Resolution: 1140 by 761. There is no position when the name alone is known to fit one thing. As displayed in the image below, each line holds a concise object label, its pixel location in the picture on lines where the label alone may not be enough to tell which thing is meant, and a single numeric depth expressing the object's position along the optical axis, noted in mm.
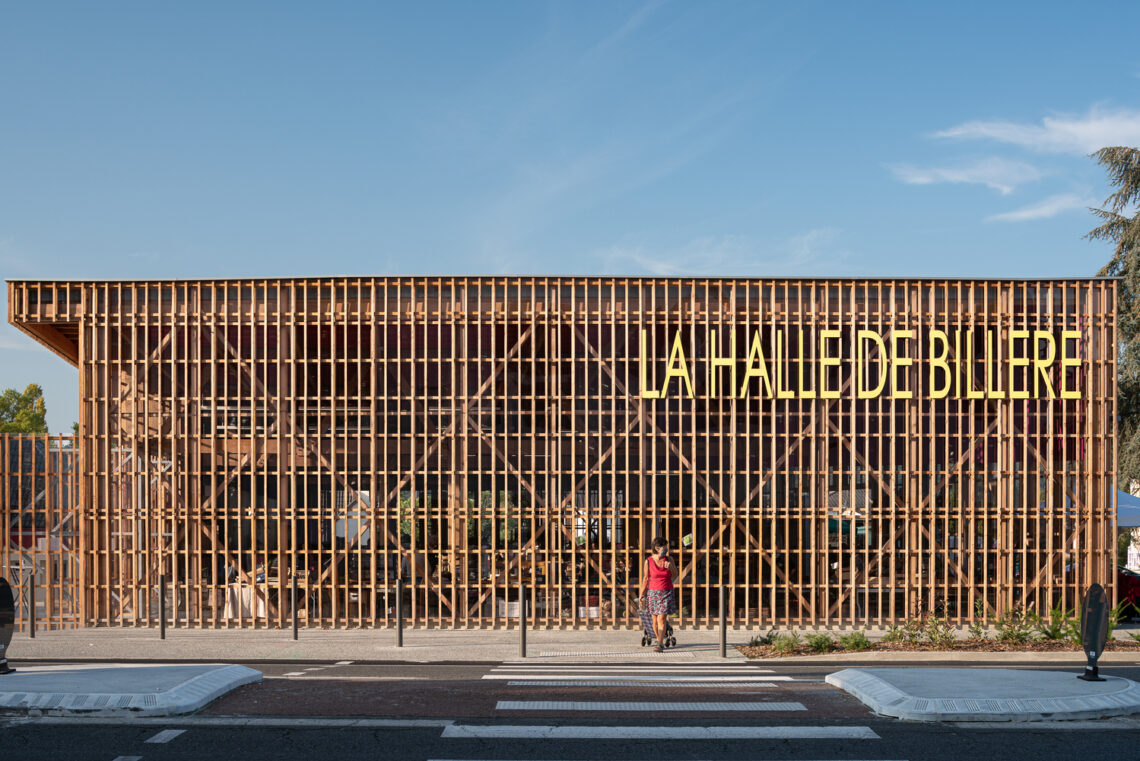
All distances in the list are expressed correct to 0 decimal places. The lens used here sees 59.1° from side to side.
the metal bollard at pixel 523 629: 14716
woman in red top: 15641
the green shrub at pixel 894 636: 15609
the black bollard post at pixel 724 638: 14961
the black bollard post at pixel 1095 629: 11156
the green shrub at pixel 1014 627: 15562
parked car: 20109
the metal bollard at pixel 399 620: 15573
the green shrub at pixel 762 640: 15703
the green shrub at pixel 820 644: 14969
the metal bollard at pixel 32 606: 16281
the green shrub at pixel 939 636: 15266
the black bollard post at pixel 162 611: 16594
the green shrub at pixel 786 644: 15031
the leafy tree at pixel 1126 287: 33281
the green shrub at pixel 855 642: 14938
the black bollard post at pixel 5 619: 11414
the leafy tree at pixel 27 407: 66500
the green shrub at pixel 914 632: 15497
